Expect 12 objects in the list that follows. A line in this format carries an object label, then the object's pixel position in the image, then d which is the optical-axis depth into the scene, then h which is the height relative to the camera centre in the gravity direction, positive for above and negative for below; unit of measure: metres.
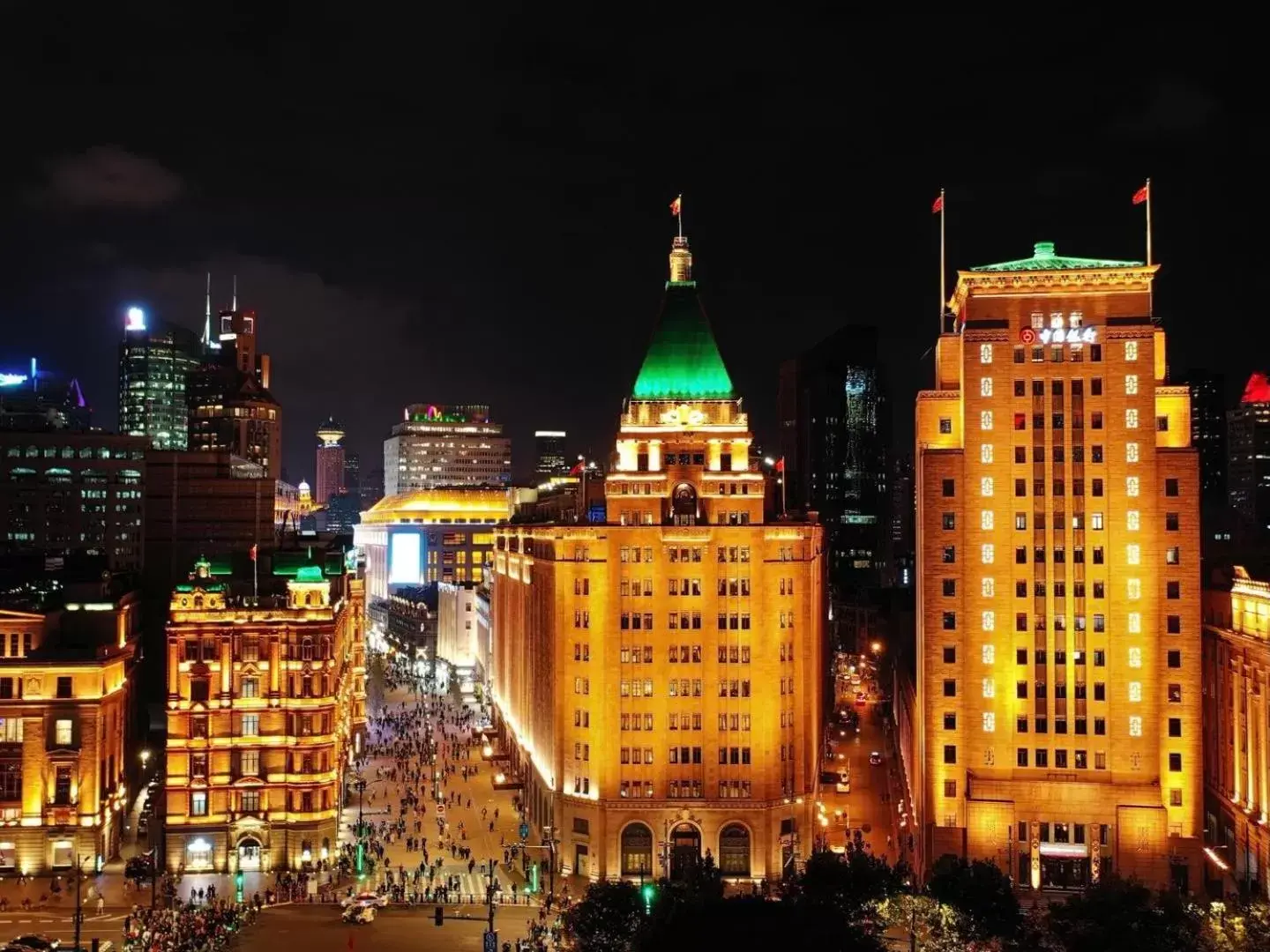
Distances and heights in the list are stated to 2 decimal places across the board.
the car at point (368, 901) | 107.38 -30.26
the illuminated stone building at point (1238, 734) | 108.62 -18.68
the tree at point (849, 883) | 92.44 -25.24
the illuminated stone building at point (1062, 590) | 115.25 -6.45
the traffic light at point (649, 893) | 99.72 -29.47
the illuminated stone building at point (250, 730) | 120.38 -18.85
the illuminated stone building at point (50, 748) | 118.31 -20.11
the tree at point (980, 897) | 90.62 -25.69
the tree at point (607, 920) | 87.31 -25.96
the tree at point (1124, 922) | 82.62 -25.17
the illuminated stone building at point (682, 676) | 123.00 -14.64
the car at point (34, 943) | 90.74 -28.31
